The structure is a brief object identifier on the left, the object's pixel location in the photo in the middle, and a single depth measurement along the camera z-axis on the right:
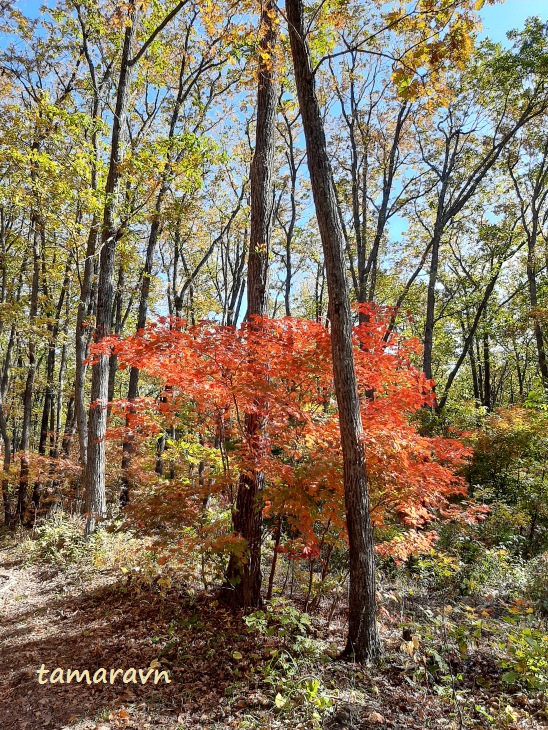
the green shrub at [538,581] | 5.11
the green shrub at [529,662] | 3.15
